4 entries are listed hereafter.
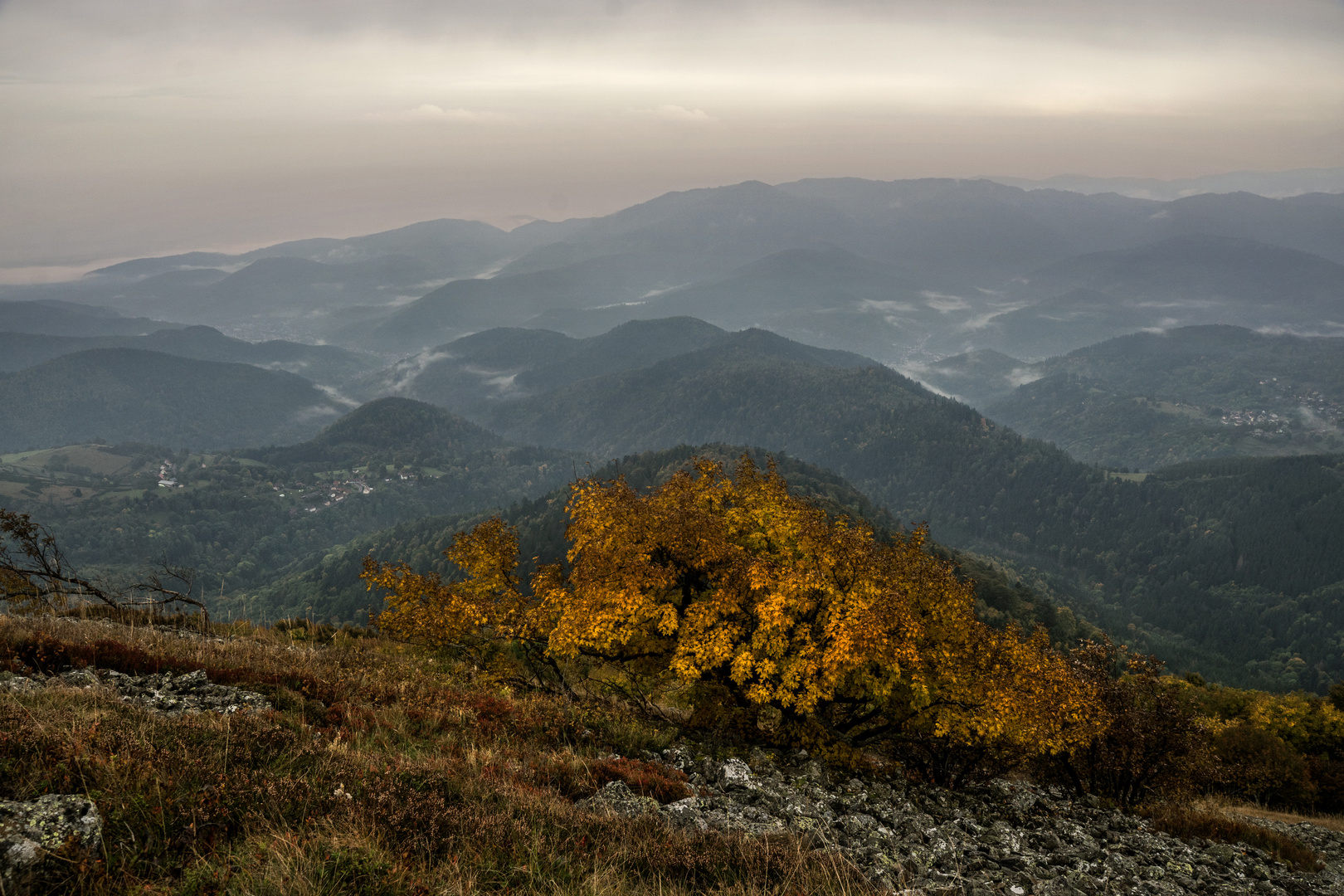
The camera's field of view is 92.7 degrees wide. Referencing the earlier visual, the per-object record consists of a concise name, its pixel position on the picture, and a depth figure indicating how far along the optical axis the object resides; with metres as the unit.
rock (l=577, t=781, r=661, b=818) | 11.49
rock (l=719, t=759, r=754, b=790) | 15.57
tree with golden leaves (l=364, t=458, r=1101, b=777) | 19.78
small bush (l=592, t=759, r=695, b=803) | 13.27
